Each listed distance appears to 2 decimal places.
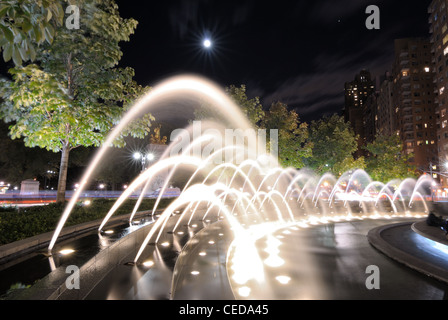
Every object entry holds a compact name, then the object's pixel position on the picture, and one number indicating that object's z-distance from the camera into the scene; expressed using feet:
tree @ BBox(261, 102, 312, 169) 93.20
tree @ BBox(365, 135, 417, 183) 120.78
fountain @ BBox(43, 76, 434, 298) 24.04
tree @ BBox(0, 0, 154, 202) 30.17
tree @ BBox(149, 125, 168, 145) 135.03
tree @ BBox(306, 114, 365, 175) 118.32
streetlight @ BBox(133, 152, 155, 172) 79.55
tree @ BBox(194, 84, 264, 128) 76.84
